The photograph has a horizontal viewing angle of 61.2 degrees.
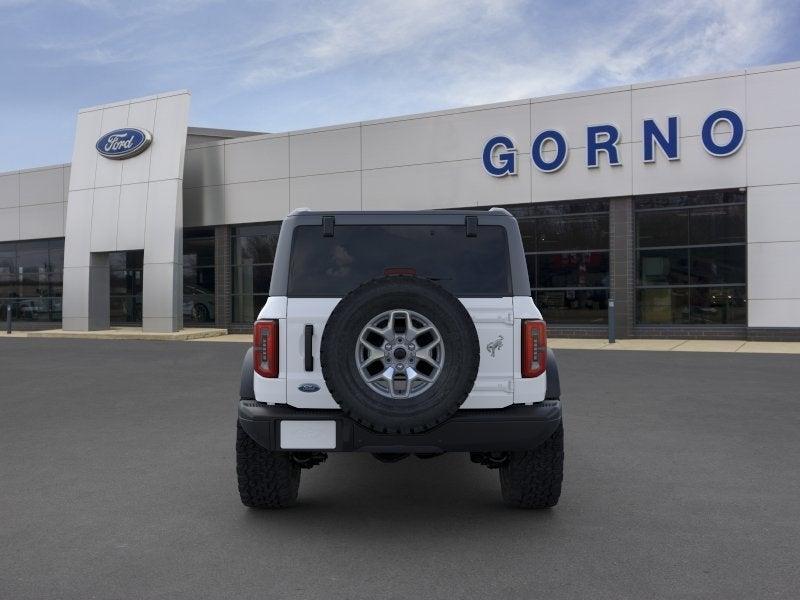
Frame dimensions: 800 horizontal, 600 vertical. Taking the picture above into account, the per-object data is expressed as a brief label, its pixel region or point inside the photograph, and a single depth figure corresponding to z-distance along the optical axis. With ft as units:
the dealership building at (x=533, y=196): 59.62
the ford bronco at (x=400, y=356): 12.36
